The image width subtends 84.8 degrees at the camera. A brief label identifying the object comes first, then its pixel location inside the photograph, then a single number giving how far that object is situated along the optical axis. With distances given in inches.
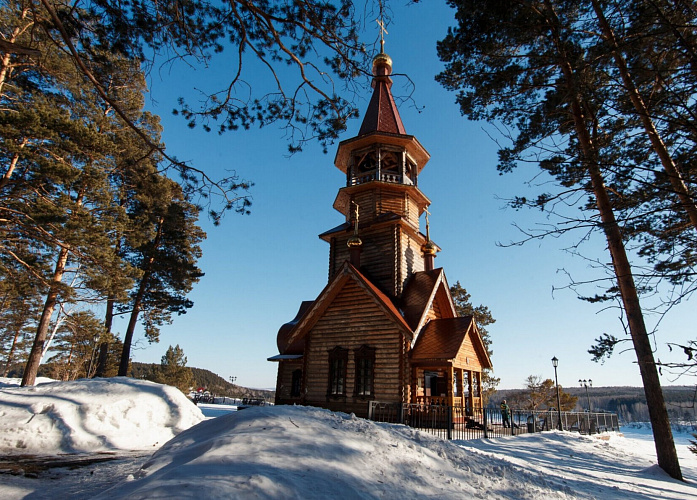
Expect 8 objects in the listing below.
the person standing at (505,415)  626.5
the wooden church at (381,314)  583.5
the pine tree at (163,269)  972.6
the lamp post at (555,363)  959.9
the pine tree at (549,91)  294.0
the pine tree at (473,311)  1221.1
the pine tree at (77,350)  713.6
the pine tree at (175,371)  1838.1
